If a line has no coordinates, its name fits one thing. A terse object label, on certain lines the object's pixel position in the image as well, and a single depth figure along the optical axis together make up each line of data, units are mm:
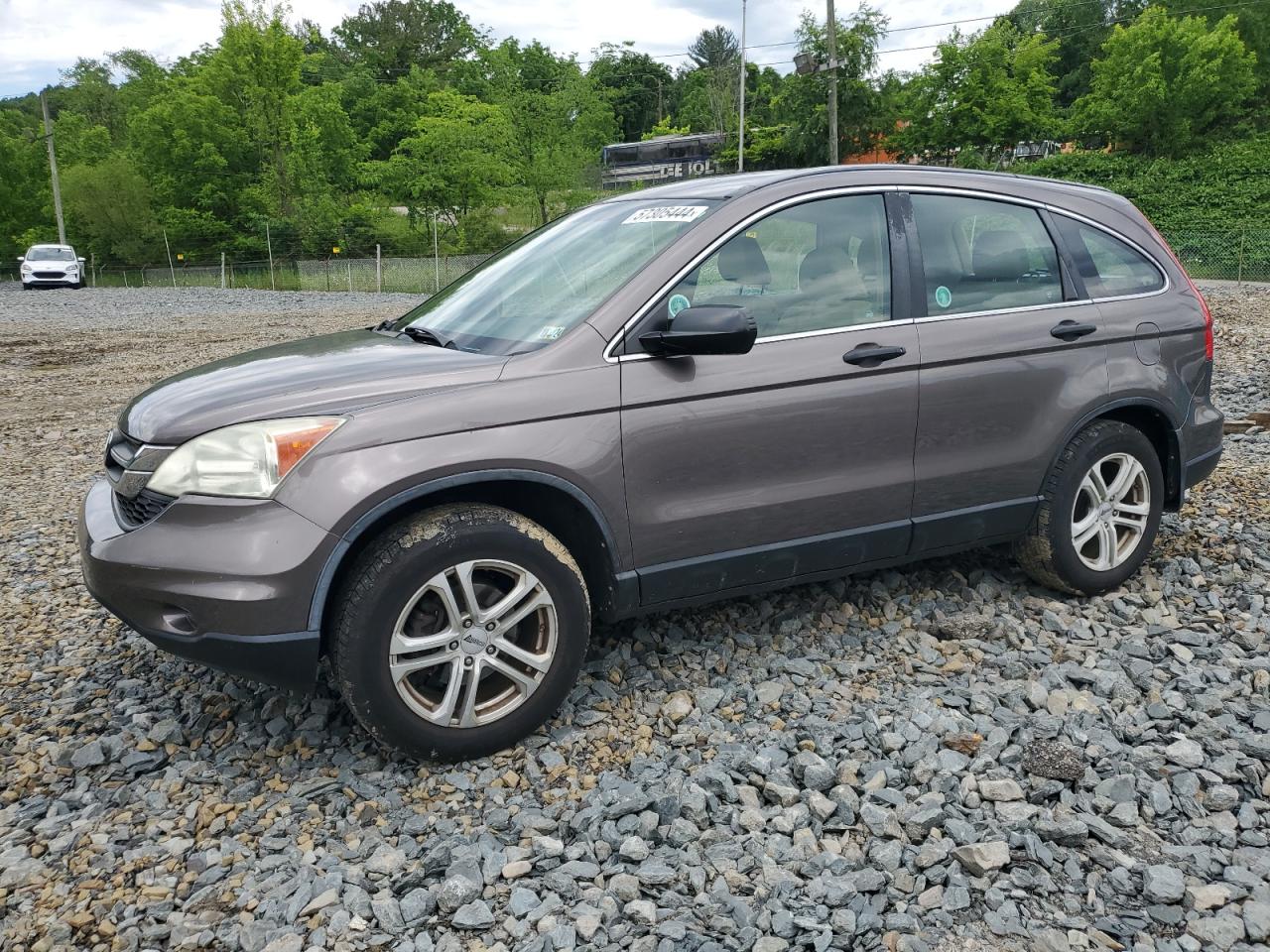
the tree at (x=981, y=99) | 49406
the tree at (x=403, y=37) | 83500
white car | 35531
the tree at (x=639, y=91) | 96250
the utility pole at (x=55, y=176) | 50188
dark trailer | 64750
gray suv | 2986
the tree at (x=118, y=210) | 54938
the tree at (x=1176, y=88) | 44125
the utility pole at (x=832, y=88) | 36156
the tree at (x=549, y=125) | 47219
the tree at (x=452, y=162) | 46000
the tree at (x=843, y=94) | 47438
